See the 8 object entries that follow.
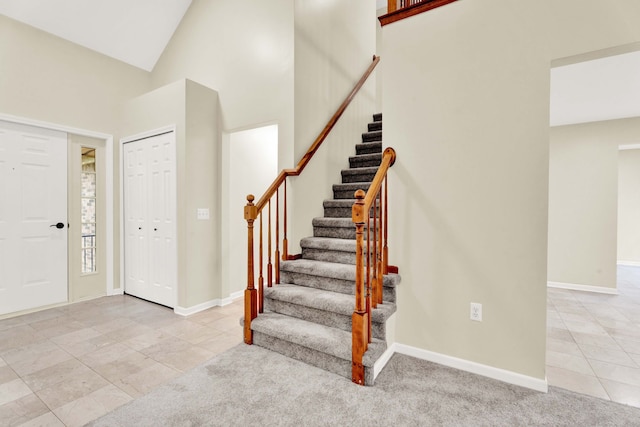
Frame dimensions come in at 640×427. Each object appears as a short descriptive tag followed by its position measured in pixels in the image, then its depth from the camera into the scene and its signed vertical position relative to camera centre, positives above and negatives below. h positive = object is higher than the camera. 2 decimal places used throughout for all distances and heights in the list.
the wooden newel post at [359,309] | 1.96 -0.64
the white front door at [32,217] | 3.26 -0.09
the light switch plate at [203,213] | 3.54 -0.05
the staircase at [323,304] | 2.12 -0.73
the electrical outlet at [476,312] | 2.13 -0.71
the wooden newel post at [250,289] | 2.50 -0.65
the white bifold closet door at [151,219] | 3.54 -0.12
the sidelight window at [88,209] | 3.87 -0.01
